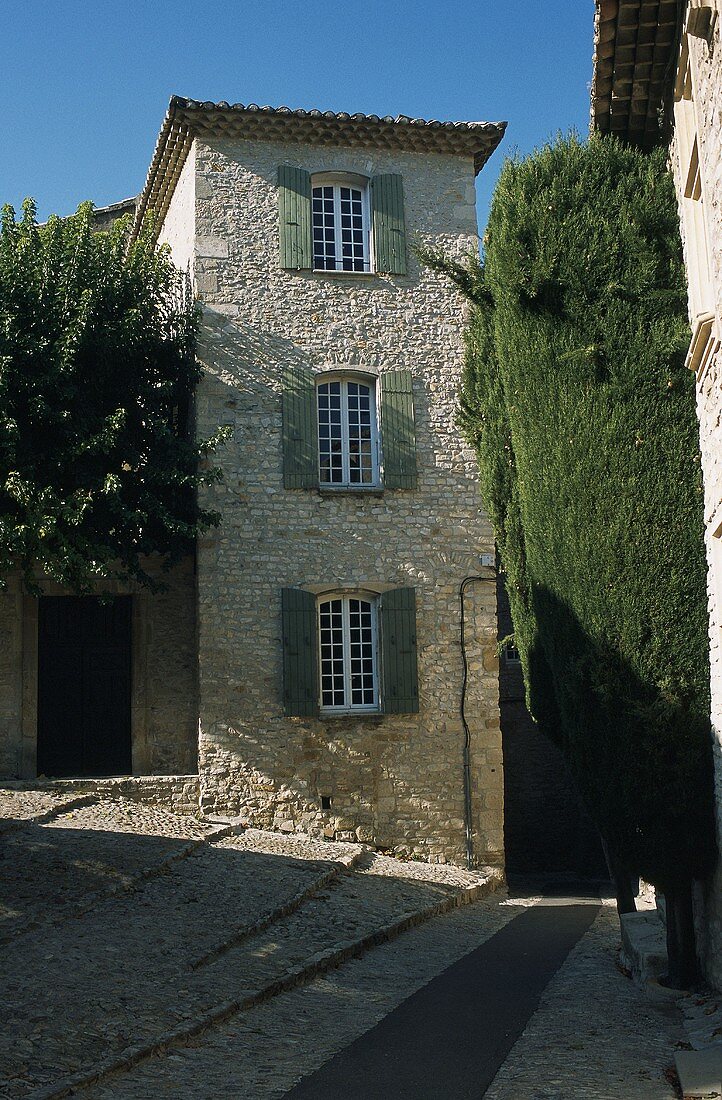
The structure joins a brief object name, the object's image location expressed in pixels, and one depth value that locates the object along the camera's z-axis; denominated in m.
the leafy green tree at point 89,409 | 12.55
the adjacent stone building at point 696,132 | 6.30
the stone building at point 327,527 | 13.88
